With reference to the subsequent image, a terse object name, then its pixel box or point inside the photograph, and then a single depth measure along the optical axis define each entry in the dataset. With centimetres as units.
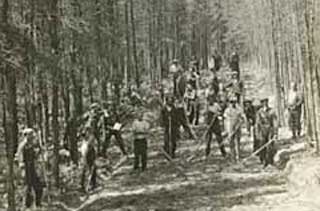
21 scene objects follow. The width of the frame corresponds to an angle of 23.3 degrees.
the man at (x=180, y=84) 2985
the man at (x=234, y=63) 3522
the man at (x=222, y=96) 2445
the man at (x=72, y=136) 2462
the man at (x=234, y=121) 2153
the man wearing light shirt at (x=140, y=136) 2152
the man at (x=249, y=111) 2623
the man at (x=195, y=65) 3288
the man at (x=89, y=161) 1981
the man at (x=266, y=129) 2123
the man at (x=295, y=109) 2608
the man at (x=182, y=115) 2478
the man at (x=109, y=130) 2477
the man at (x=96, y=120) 2411
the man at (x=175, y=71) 3074
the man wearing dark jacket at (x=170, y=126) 2372
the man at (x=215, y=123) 2258
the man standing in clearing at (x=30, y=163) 1819
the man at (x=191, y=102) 2847
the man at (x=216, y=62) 3438
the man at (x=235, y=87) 2452
